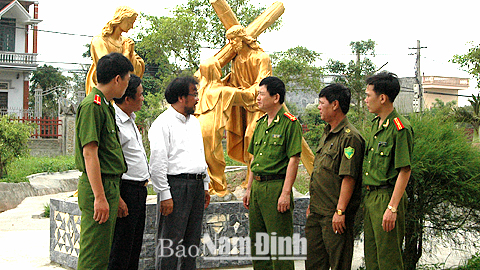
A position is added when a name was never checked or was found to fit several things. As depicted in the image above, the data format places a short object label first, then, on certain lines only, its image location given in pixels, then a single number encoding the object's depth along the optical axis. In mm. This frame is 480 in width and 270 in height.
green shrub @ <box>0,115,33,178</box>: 11156
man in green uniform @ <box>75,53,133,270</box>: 2691
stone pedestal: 4605
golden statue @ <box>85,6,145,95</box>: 5250
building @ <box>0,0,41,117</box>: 20719
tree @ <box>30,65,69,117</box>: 24219
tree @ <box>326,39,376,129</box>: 18661
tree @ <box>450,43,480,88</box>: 14602
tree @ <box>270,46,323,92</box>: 16391
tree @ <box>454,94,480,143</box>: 12820
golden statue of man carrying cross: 5250
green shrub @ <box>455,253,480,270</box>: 4512
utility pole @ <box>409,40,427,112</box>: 19600
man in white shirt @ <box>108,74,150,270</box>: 3285
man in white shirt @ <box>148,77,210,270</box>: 3418
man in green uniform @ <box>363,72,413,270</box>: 3086
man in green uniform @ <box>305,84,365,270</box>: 3262
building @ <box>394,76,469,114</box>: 36938
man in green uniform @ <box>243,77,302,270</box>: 3479
